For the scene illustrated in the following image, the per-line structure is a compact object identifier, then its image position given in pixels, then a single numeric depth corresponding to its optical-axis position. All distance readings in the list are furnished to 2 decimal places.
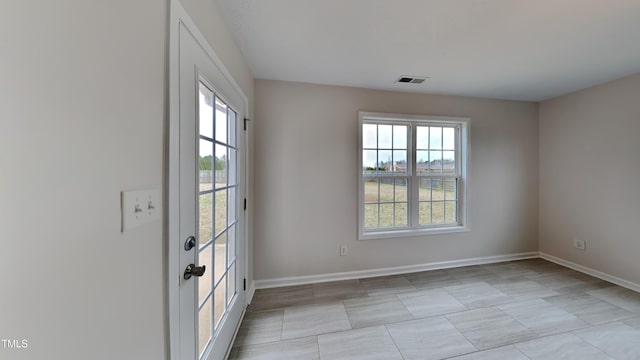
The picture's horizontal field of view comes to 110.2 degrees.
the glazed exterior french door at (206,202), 1.00
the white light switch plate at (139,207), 0.69
